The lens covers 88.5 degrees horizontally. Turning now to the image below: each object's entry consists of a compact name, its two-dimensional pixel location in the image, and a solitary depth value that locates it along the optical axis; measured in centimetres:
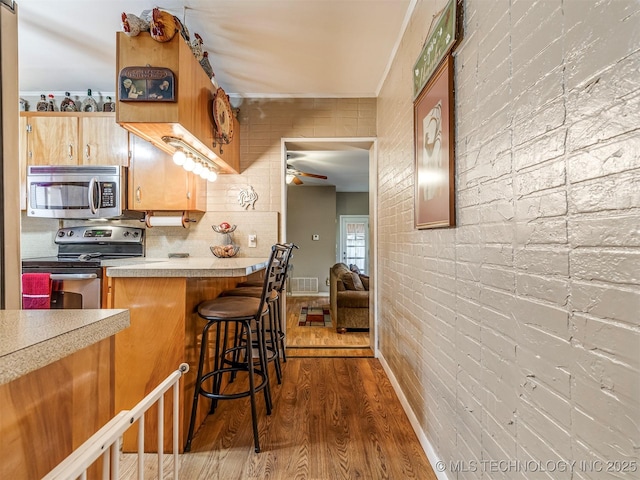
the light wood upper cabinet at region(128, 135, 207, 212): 305
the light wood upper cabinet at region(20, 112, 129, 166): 301
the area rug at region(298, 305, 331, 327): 460
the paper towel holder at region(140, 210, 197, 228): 319
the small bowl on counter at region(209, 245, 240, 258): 315
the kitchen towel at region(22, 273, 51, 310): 246
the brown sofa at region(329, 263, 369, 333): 413
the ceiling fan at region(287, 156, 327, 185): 514
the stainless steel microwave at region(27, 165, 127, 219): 296
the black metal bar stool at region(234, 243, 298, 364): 247
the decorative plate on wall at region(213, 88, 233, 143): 247
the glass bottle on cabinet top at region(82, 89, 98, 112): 317
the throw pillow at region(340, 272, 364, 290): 432
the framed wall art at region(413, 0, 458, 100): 134
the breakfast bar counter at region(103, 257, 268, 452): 174
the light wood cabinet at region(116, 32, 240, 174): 192
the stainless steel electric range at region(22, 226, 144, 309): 255
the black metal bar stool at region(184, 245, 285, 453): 176
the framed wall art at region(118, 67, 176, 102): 190
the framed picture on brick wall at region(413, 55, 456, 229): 139
